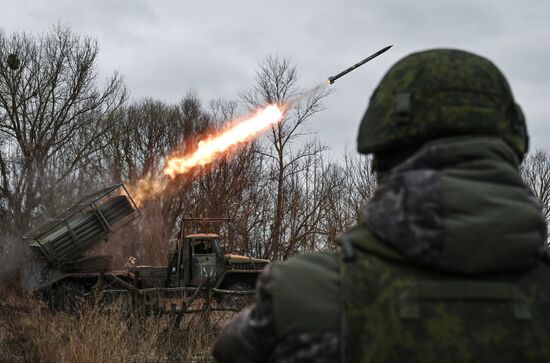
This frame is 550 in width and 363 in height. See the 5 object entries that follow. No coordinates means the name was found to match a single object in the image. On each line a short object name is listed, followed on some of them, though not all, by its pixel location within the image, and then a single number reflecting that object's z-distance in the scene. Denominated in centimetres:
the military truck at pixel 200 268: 1761
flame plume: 1948
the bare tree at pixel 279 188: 2730
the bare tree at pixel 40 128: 2575
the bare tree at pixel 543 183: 3703
